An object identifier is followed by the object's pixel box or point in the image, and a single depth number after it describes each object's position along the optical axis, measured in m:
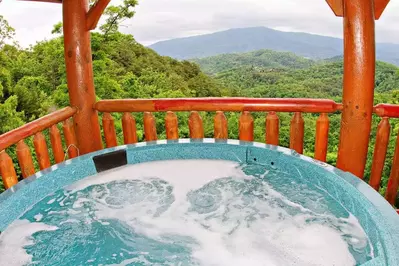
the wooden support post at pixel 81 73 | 2.65
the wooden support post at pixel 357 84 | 2.09
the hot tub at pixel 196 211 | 1.59
